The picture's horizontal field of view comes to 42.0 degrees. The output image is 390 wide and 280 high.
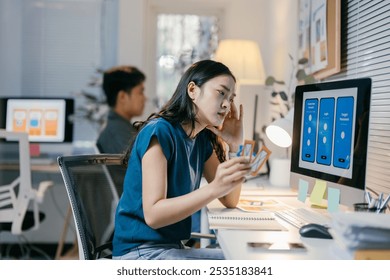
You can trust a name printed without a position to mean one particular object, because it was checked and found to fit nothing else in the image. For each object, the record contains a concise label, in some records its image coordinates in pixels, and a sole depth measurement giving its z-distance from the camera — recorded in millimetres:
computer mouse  1021
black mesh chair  1227
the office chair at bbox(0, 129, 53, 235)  2170
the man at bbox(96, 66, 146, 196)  2238
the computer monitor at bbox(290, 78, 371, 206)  1070
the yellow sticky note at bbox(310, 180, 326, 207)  1282
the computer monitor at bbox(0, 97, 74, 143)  2689
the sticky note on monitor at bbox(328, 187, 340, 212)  1191
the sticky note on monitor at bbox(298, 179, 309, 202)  1389
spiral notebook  1129
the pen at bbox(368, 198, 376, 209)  1074
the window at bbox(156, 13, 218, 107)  2850
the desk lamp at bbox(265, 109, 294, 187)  1516
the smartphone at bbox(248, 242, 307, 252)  959
